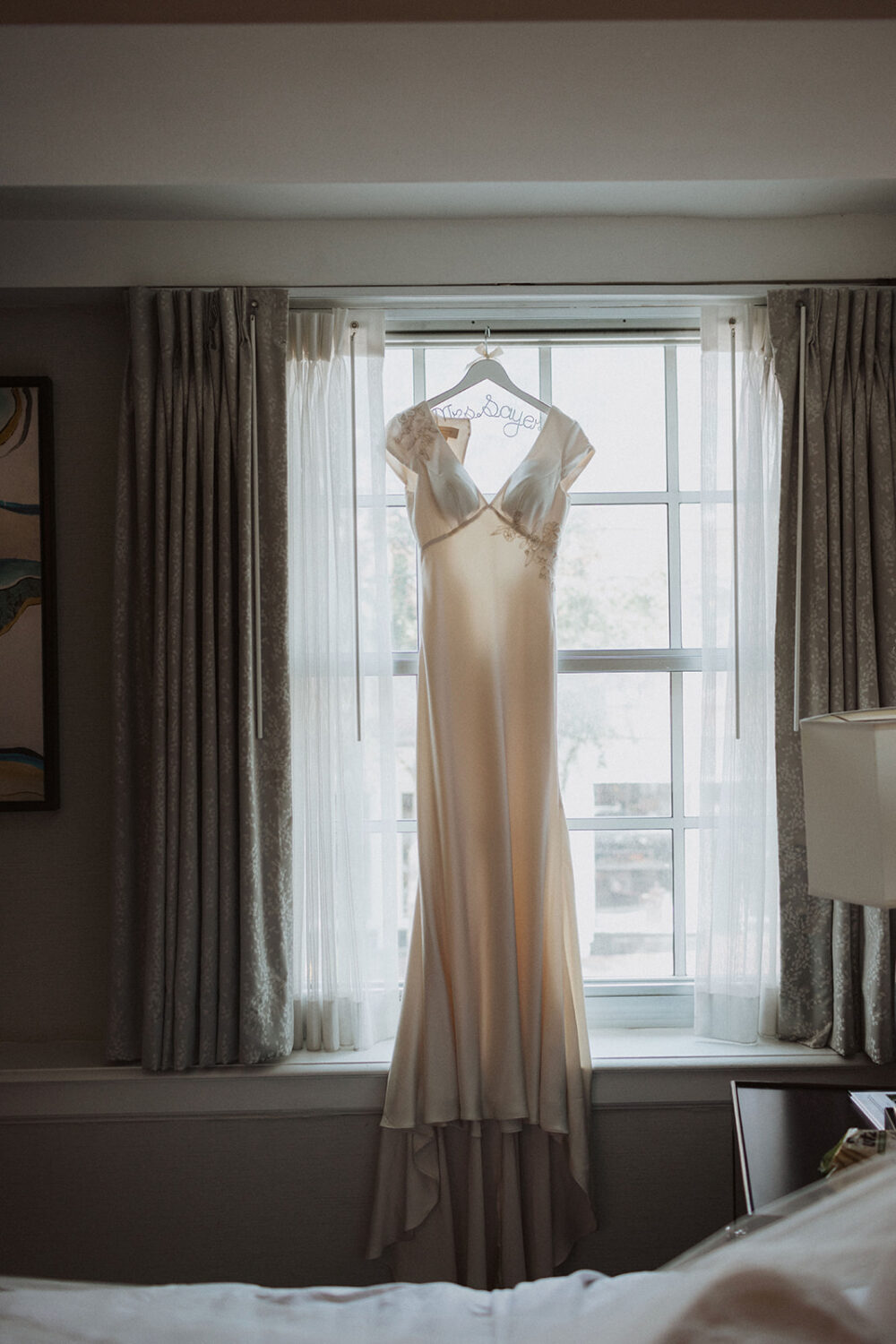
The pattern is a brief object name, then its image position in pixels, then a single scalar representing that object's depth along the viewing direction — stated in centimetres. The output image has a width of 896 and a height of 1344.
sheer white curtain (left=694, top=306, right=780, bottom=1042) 214
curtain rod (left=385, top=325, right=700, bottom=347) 226
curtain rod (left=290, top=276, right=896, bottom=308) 217
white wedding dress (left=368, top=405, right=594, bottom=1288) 199
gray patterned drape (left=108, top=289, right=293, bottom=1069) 206
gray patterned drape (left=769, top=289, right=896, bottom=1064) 209
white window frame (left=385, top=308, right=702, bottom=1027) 227
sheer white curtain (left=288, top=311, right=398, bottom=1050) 215
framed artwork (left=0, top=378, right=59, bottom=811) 221
